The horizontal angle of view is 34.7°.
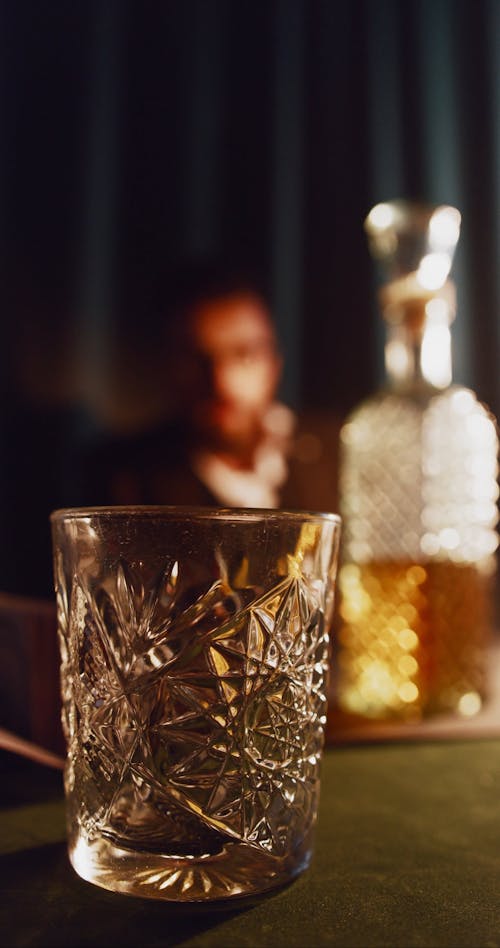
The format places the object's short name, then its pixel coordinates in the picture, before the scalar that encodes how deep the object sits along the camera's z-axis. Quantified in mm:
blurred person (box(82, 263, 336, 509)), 965
